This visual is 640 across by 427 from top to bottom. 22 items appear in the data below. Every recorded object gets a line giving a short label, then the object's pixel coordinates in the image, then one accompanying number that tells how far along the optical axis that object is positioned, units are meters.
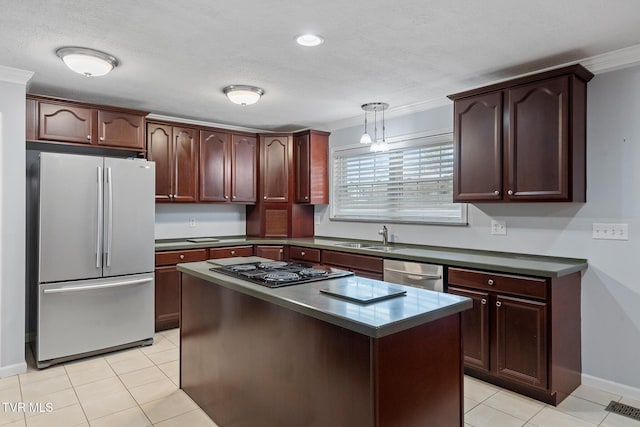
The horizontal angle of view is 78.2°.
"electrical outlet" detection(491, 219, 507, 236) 3.29
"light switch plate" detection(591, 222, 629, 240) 2.66
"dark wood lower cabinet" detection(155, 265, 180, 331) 3.95
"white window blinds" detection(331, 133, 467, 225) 3.80
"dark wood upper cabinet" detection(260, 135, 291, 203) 4.95
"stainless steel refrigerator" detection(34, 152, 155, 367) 3.11
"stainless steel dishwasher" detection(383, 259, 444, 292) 3.11
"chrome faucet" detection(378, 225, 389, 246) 4.20
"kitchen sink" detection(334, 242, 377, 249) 4.14
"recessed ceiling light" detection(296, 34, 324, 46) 2.41
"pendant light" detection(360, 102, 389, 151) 3.73
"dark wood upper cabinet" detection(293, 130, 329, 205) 4.85
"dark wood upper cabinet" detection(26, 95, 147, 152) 3.27
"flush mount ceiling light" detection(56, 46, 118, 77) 2.58
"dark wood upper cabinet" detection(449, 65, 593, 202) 2.65
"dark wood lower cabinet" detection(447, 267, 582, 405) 2.51
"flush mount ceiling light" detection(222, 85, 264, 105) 3.35
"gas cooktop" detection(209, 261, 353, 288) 2.08
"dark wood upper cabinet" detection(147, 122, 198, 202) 4.19
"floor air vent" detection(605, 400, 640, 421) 2.40
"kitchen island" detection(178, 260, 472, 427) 1.46
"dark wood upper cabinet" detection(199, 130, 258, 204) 4.56
